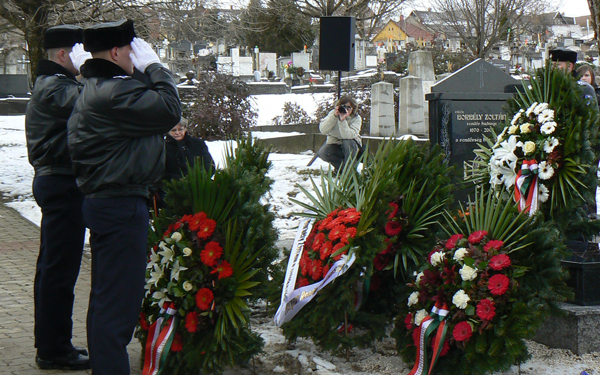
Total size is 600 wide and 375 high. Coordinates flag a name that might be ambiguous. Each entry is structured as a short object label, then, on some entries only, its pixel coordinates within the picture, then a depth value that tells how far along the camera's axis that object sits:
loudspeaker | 10.83
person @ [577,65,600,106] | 7.39
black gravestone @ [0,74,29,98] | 29.78
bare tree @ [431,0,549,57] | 31.12
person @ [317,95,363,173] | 10.05
